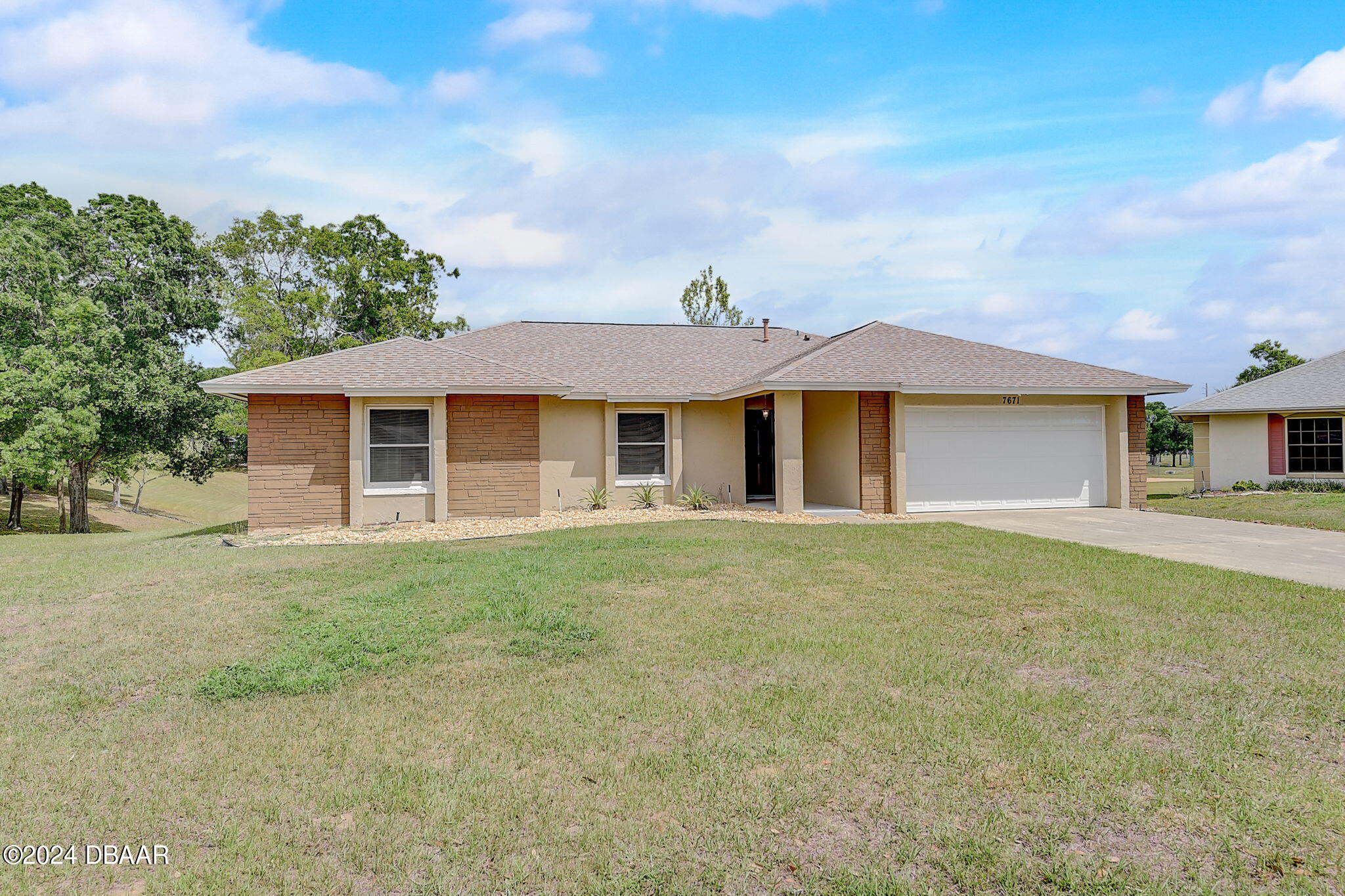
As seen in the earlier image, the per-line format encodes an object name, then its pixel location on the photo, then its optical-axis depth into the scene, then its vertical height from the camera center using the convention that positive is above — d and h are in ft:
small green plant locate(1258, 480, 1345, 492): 69.10 -2.79
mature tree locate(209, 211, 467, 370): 95.66 +24.51
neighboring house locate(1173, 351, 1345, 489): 71.20 +2.87
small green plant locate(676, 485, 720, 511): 52.65 -2.94
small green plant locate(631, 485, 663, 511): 54.03 -2.82
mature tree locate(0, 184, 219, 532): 67.97 +12.68
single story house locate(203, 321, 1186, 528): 47.52 +2.27
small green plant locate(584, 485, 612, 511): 53.78 -2.89
